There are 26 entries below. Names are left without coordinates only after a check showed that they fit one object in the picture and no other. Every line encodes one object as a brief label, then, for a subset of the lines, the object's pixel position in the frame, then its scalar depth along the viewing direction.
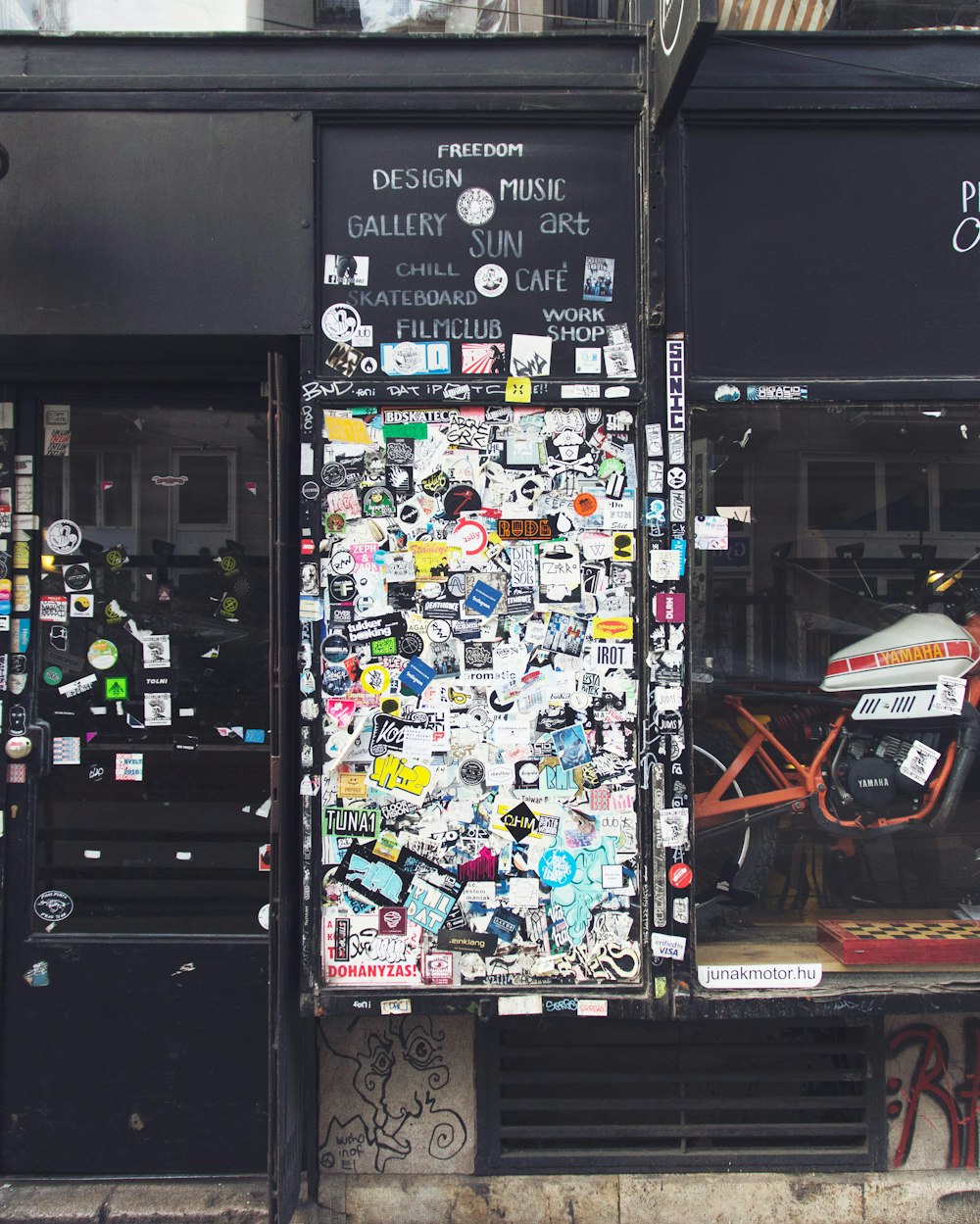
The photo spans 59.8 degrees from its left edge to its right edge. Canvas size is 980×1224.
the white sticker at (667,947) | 3.13
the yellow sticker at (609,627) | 3.17
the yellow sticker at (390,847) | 3.15
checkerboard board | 3.23
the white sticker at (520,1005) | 3.07
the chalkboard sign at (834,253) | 3.25
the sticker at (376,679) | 3.16
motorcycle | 3.46
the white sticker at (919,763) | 3.47
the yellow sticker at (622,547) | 3.18
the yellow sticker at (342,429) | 3.17
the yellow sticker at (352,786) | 3.15
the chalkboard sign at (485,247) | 3.18
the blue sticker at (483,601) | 3.18
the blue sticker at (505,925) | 3.13
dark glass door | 3.42
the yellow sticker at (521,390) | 3.16
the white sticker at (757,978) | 3.17
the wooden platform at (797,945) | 3.23
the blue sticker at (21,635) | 3.48
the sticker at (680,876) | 3.15
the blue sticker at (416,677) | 3.17
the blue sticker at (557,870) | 3.13
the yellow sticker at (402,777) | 3.15
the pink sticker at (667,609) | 3.17
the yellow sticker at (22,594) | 3.49
